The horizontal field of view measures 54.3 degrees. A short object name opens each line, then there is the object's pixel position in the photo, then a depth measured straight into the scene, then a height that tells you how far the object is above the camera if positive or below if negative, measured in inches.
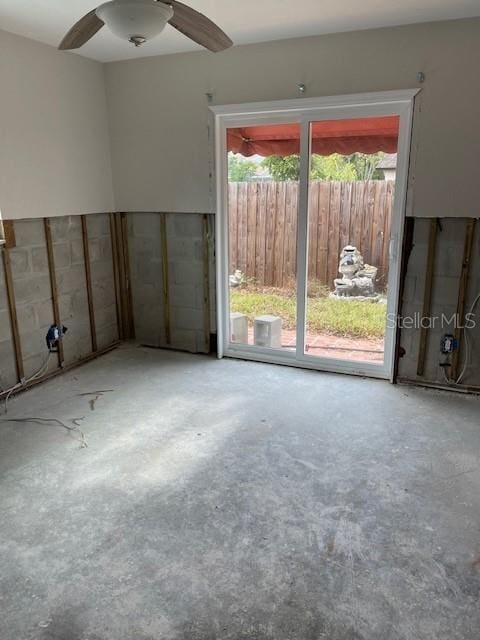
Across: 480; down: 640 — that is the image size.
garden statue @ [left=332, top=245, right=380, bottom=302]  157.8 -24.4
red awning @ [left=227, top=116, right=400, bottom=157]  146.3 +21.7
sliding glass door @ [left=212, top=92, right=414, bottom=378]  148.3 -7.6
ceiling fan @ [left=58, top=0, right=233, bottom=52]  77.7 +32.2
